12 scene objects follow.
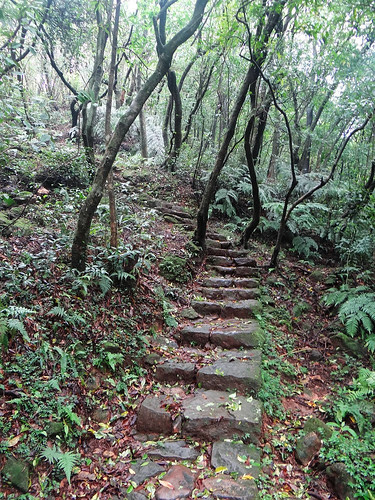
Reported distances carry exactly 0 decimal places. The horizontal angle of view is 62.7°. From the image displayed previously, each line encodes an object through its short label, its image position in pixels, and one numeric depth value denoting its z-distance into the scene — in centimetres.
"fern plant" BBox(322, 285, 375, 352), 447
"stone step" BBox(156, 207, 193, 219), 877
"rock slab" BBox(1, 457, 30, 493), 237
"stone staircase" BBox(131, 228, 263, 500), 274
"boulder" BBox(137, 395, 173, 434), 336
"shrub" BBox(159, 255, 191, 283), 611
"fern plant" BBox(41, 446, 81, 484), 256
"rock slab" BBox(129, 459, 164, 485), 277
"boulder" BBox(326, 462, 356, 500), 263
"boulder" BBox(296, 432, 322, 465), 305
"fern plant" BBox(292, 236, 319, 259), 772
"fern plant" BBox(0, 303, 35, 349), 277
